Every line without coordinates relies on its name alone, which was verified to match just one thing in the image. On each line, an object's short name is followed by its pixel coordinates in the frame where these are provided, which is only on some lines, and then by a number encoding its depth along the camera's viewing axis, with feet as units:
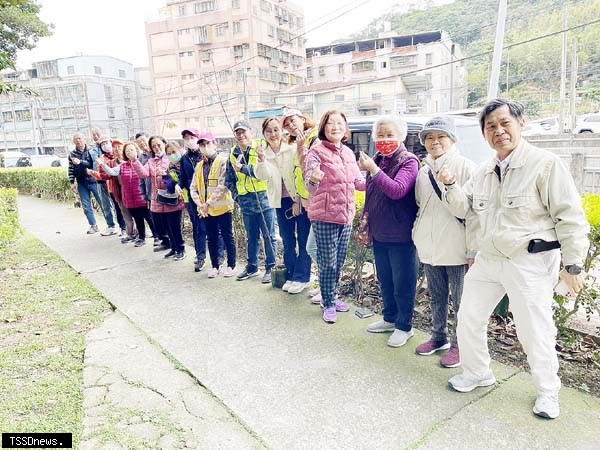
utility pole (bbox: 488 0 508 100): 30.19
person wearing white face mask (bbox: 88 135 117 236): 22.47
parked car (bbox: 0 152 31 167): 90.07
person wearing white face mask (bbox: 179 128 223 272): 15.80
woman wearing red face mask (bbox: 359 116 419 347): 9.41
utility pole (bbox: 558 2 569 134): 76.08
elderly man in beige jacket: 6.85
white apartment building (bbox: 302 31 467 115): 122.21
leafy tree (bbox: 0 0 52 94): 50.70
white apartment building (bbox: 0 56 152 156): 160.76
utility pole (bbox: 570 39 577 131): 73.67
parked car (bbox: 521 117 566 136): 83.61
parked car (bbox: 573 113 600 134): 72.13
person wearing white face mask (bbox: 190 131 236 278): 15.10
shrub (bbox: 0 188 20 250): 18.34
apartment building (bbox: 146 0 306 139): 134.31
